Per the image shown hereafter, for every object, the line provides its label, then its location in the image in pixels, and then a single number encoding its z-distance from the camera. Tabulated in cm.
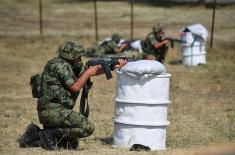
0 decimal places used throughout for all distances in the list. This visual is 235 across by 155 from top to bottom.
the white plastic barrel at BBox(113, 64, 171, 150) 994
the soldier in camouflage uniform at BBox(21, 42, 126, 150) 1001
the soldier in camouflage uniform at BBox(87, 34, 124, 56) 2600
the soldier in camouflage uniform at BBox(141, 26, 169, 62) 2227
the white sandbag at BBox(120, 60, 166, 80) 981
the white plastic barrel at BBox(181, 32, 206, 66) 2444
